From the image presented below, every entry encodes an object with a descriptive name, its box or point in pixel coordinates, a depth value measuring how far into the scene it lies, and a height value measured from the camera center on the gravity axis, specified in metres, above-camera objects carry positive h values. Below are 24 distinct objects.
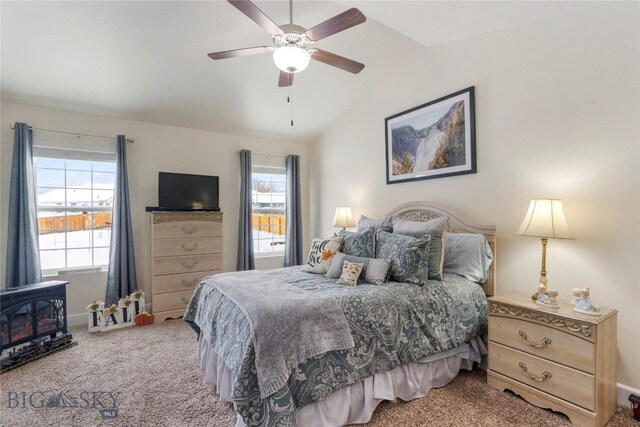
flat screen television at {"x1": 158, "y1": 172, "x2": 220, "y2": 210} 3.78 +0.25
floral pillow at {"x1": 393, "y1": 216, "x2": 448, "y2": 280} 2.45 -0.23
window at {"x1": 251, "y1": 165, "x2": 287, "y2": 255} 4.80 +0.02
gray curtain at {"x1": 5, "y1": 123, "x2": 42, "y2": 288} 3.05 -0.07
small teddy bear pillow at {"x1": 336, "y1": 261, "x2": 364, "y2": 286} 2.29 -0.51
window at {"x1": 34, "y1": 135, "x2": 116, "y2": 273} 3.40 +0.07
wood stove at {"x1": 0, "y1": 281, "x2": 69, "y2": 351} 2.61 -0.93
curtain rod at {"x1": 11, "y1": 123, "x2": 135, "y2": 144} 3.27 +0.91
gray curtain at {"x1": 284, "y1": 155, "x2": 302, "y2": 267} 4.82 -0.16
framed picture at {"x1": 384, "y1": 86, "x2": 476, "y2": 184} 2.87 +0.72
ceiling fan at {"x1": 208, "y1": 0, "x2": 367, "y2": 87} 1.77 +1.13
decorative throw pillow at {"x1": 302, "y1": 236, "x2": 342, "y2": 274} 2.75 -0.44
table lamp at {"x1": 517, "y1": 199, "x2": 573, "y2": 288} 2.05 -0.12
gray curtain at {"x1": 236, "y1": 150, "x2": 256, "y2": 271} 4.38 -0.17
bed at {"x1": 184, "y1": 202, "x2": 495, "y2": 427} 1.50 -0.83
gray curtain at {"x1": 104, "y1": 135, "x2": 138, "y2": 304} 3.56 -0.37
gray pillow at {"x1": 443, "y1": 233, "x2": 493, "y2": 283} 2.55 -0.44
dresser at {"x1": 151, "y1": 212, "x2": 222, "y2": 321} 3.57 -0.56
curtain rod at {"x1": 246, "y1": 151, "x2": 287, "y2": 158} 4.69 +0.88
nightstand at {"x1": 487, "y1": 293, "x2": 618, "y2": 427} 1.73 -0.96
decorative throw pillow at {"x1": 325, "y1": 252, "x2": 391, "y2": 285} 2.34 -0.49
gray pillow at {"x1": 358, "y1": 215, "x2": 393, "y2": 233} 3.09 -0.17
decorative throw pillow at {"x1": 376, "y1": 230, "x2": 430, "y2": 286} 2.30 -0.40
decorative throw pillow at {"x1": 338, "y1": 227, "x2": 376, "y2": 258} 2.67 -0.33
